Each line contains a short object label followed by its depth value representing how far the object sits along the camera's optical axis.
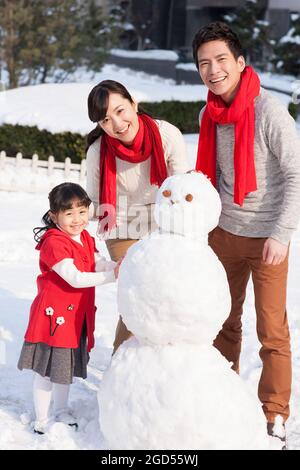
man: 3.14
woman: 3.30
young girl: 3.28
